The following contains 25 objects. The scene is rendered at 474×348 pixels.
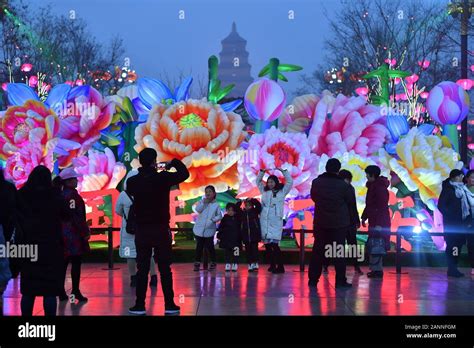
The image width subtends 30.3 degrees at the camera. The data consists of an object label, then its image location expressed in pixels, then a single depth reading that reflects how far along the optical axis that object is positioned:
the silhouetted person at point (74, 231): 10.66
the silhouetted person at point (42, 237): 8.34
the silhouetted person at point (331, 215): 12.20
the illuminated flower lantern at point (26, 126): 17.47
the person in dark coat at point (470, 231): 14.25
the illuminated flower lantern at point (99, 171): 17.34
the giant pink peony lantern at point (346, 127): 17.12
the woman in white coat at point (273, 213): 14.50
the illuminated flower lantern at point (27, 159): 17.22
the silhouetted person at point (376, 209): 13.93
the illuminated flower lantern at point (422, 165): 16.75
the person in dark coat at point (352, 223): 13.05
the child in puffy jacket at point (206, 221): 14.84
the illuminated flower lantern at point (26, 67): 33.69
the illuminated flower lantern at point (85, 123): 17.80
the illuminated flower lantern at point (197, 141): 16.94
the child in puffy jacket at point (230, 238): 14.80
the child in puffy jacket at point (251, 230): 14.64
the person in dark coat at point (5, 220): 9.13
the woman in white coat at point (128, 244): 11.79
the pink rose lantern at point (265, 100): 17.77
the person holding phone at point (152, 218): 9.41
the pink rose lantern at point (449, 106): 18.17
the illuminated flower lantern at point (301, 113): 17.91
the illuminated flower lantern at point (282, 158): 16.50
